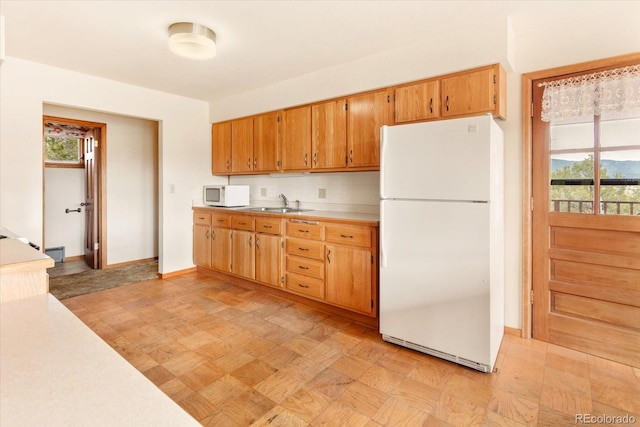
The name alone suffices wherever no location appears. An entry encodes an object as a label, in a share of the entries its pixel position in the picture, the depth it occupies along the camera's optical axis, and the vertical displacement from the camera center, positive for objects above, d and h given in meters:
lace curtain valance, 2.18 +0.79
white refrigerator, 2.12 -0.21
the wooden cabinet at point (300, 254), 2.86 -0.47
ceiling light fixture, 2.46 +1.28
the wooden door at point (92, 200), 4.86 +0.16
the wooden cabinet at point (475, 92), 2.44 +0.88
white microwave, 4.23 +0.19
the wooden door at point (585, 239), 2.25 -0.22
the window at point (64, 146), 5.20 +1.07
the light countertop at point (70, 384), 0.59 -0.36
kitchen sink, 3.92 -0.01
